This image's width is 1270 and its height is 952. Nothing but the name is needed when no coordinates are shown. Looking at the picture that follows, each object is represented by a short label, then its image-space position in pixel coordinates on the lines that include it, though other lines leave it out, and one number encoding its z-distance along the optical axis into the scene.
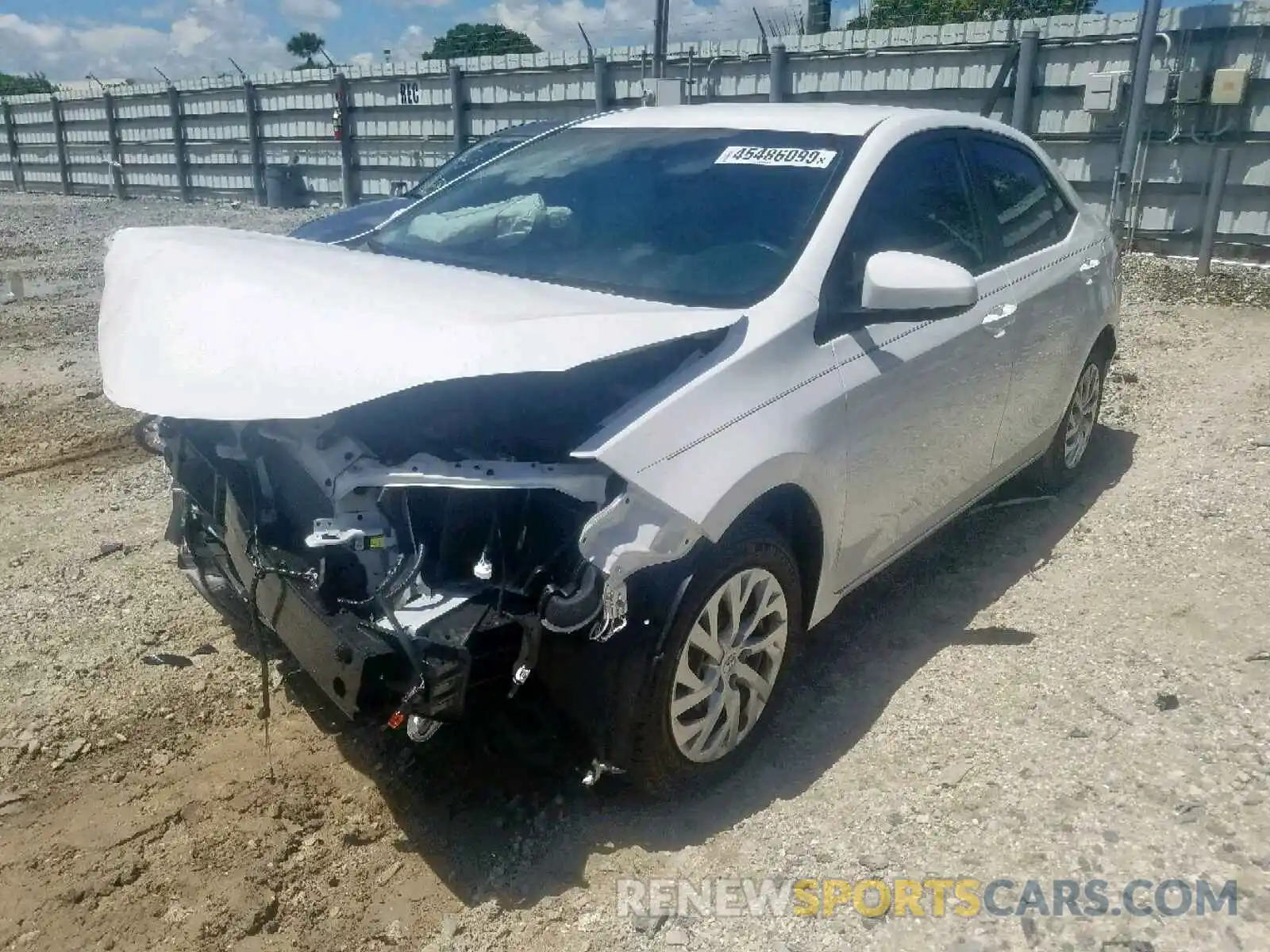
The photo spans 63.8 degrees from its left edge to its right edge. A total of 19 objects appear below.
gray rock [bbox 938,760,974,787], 2.86
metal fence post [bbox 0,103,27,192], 25.80
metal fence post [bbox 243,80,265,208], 18.89
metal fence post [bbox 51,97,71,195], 24.11
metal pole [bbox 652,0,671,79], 12.63
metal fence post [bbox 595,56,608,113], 13.84
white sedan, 2.33
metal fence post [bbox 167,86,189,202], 20.58
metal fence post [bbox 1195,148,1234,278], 8.84
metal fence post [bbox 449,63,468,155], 15.65
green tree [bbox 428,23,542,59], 15.23
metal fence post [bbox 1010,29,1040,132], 9.85
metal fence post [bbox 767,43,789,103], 11.95
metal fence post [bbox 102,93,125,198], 22.19
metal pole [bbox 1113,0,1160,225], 8.88
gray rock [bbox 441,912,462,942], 2.38
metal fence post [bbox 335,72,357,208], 17.25
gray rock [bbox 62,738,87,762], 3.00
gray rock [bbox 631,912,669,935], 2.38
